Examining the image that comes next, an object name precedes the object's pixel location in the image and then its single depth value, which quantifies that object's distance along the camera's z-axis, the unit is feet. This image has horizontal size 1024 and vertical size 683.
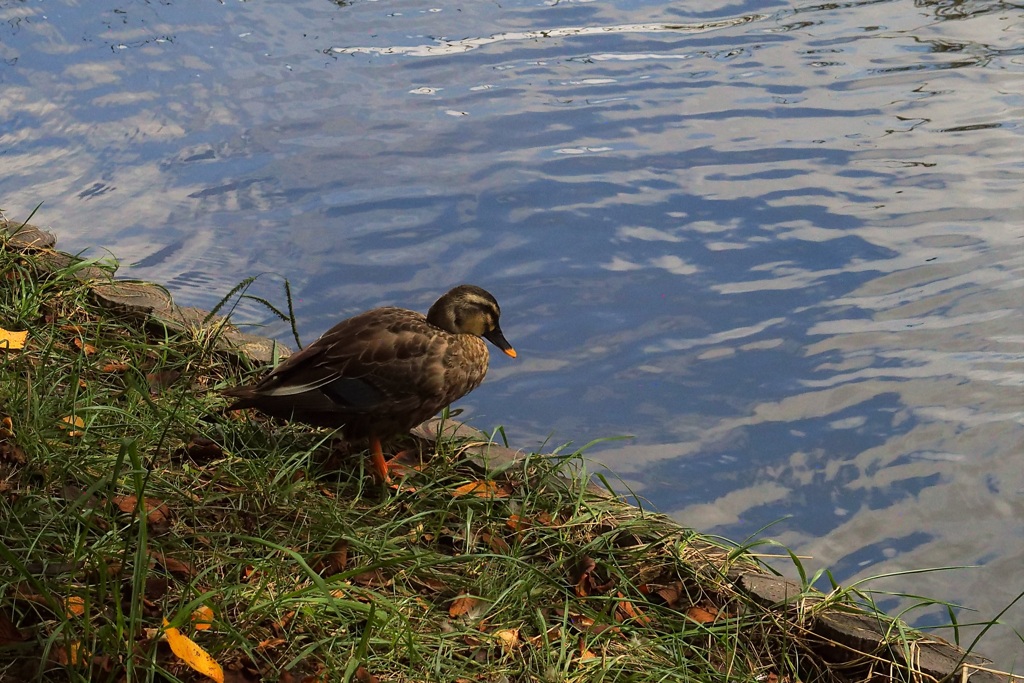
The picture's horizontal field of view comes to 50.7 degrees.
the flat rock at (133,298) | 16.01
